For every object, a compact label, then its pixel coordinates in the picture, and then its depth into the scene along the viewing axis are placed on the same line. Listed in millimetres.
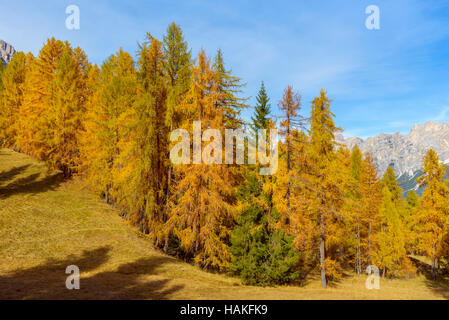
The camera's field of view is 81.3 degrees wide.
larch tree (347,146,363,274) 30423
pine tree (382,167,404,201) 43531
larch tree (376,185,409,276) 30781
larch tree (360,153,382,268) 30844
